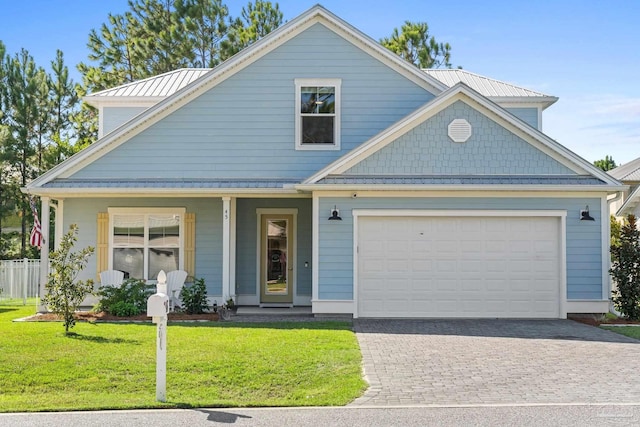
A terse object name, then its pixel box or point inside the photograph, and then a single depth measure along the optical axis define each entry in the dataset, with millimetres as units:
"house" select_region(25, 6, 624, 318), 14320
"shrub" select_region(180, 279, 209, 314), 14852
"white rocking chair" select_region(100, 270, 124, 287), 15870
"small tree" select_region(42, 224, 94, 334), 11828
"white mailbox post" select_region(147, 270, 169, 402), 7492
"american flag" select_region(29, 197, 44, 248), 16125
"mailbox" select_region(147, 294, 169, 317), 7480
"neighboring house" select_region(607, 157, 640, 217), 27270
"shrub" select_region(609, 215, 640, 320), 14062
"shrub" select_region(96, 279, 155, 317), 14320
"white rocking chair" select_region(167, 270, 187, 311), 15594
